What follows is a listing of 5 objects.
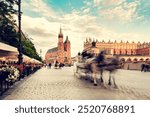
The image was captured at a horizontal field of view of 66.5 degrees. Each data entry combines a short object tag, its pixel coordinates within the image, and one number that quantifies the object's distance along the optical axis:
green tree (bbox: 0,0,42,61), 10.75
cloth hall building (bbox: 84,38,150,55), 64.24
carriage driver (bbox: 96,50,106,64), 5.61
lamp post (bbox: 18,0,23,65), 7.81
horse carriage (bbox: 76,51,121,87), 5.58
